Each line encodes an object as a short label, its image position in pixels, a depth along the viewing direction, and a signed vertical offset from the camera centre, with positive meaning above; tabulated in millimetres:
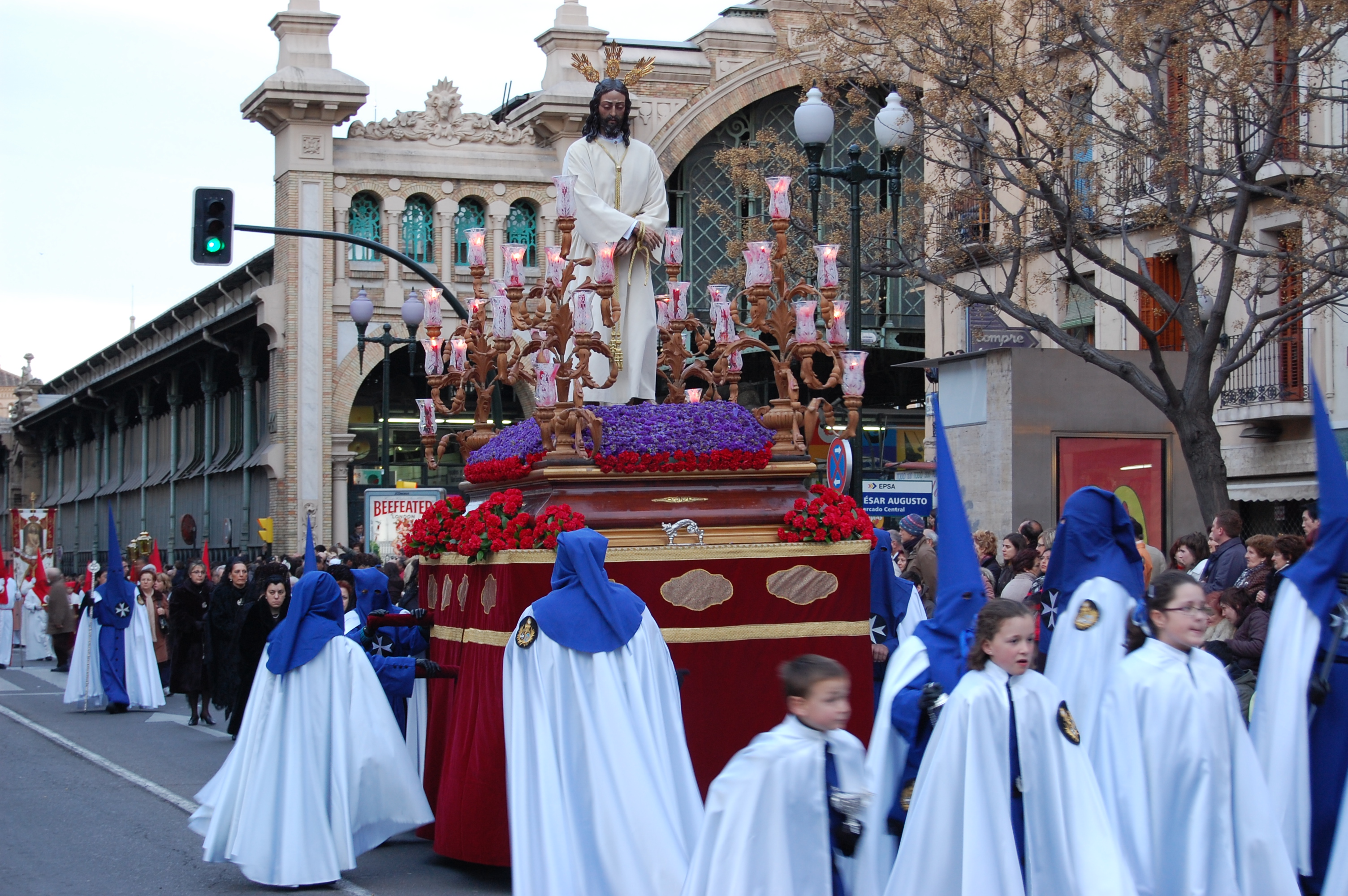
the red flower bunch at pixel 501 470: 10086 +287
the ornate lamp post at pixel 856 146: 14484 +3261
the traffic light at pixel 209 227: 18609 +3187
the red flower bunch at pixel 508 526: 8992 -55
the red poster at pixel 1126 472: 18328 +442
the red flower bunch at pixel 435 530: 10281 -83
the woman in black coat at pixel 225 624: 17062 -1084
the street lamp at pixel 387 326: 24969 +3007
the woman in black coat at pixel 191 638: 18156 -1335
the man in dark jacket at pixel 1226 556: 11320 -300
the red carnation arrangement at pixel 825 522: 9422 -47
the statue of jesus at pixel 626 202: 10727 +1996
